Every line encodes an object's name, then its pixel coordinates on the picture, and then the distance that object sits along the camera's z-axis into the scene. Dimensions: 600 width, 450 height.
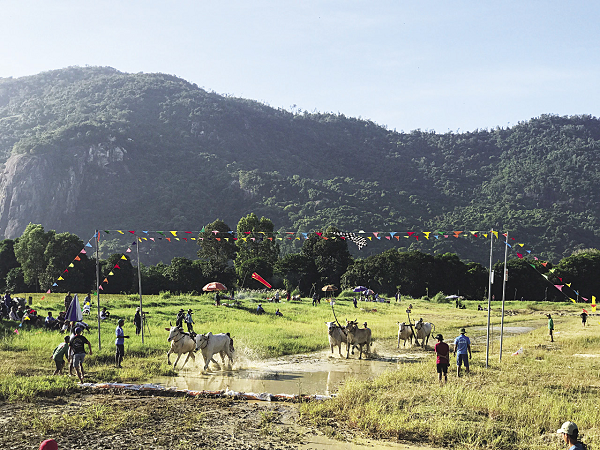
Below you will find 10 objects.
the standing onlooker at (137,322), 26.89
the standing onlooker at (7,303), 29.29
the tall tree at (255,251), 73.25
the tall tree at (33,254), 67.38
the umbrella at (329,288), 64.77
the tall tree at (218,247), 78.31
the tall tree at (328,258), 81.75
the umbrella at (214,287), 48.66
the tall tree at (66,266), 65.75
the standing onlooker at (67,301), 32.31
